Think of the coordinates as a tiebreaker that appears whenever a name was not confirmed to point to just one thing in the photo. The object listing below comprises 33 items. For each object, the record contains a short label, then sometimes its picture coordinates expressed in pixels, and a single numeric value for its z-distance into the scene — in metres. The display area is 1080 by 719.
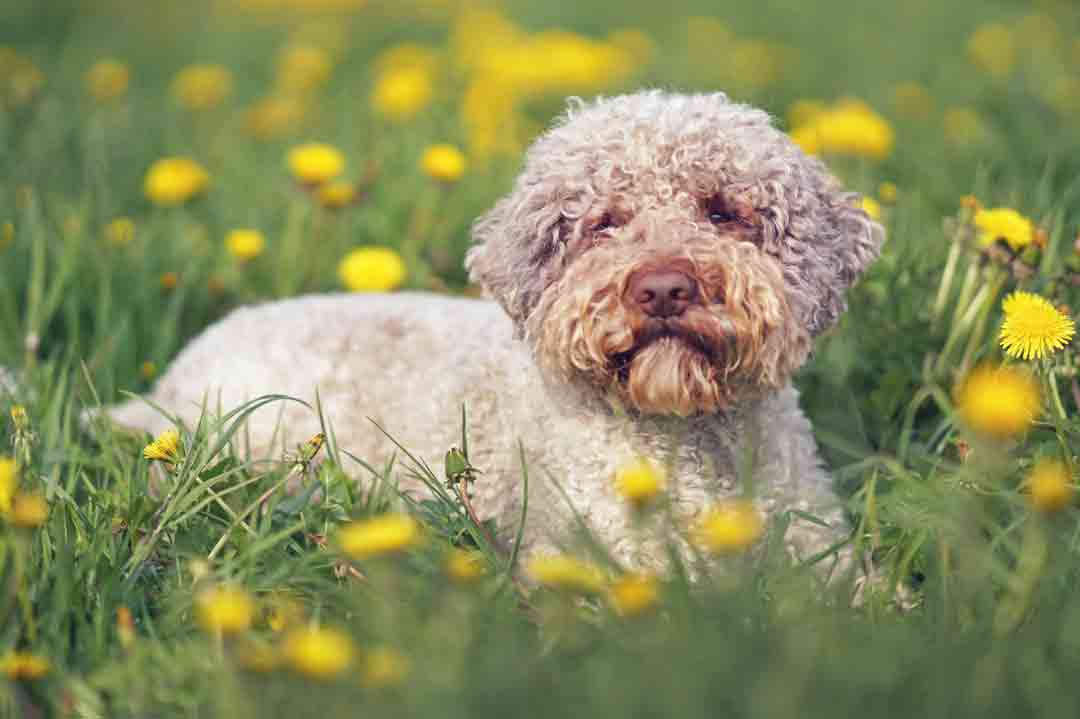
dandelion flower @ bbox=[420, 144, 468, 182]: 5.34
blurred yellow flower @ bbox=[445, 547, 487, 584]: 2.40
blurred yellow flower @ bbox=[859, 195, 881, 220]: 4.57
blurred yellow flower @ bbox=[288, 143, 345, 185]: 5.11
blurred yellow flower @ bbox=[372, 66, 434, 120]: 7.02
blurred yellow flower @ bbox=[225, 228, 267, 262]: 4.87
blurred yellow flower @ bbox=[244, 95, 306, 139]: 7.58
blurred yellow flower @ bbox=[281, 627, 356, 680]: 2.10
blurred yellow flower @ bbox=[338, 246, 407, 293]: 5.23
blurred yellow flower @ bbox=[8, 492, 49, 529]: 2.59
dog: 3.18
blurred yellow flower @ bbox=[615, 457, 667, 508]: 2.40
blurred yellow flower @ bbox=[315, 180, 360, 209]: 5.21
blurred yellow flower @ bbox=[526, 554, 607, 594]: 2.37
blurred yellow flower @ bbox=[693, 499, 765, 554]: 2.32
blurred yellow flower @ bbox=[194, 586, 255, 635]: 2.28
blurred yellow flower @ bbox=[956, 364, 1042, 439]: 2.23
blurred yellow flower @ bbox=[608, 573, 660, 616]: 2.34
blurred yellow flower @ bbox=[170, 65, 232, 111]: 7.77
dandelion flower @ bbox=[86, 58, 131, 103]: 7.31
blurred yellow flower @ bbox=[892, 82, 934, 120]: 7.29
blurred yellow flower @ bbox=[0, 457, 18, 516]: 2.73
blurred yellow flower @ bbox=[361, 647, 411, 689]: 2.16
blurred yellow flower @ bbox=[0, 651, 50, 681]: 2.54
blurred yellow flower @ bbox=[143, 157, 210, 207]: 5.52
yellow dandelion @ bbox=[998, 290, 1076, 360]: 3.28
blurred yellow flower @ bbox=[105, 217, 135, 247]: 5.30
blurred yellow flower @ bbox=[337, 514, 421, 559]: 2.25
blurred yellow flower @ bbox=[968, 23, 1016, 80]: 7.97
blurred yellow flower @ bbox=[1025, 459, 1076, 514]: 2.26
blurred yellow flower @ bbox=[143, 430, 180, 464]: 3.23
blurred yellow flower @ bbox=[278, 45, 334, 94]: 7.78
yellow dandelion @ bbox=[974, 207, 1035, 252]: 3.98
